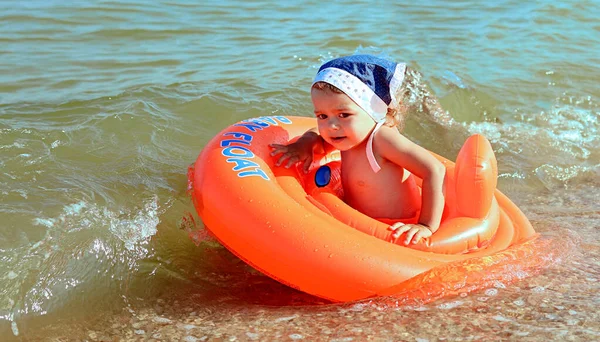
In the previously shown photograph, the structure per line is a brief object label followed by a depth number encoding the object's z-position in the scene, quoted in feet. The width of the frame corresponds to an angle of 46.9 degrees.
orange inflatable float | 10.32
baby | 11.21
